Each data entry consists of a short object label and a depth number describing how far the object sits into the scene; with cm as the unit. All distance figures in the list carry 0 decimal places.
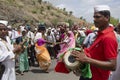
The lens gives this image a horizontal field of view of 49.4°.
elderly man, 230
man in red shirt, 143
